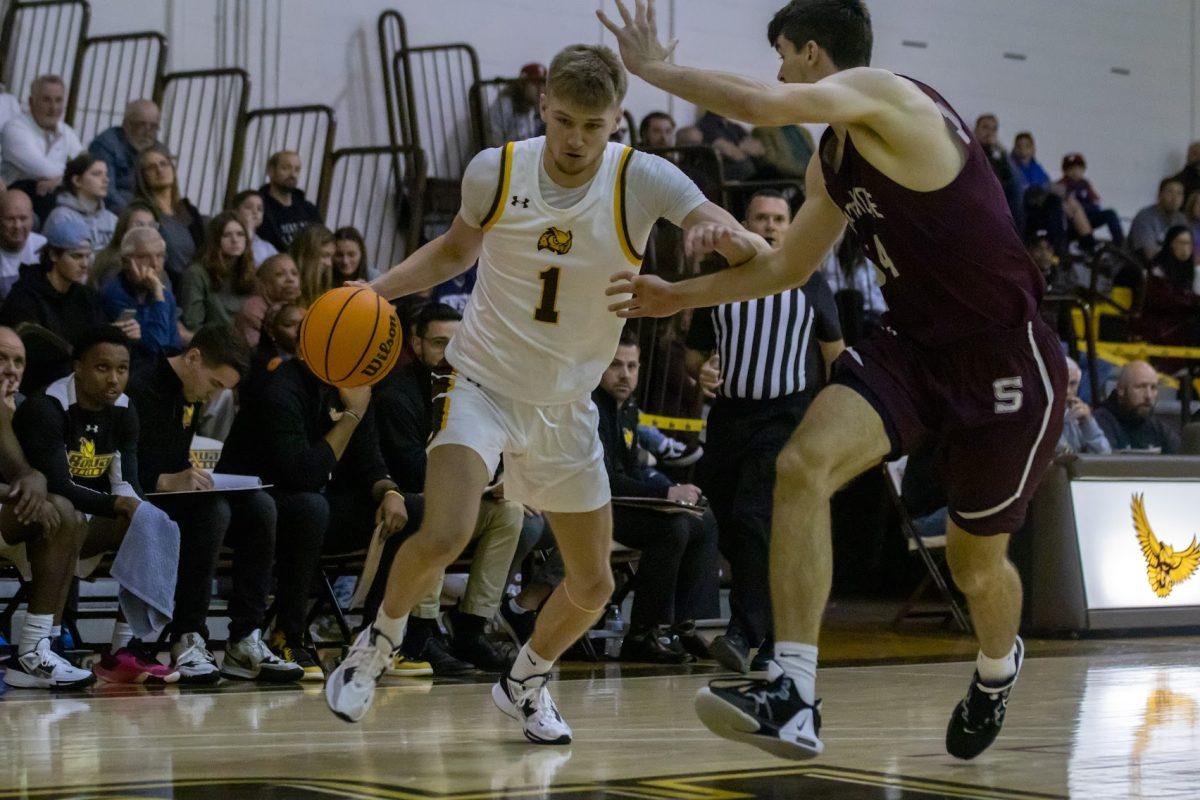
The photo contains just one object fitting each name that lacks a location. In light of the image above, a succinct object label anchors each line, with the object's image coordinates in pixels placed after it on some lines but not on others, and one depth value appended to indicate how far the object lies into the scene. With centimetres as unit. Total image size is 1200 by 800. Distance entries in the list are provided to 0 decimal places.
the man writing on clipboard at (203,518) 1078
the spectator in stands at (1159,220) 2582
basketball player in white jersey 743
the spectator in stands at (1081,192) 2578
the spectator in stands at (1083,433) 1666
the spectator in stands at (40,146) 1577
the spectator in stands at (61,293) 1277
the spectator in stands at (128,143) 1641
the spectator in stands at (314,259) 1402
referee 1180
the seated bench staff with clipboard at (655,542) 1271
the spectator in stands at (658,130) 2023
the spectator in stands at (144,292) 1342
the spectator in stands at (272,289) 1398
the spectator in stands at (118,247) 1379
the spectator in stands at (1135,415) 1820
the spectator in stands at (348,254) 1554
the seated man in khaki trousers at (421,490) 1173
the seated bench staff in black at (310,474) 1124
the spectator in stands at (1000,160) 2338
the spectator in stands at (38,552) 1022
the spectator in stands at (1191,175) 2683
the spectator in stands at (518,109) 1995
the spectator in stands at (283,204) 1689
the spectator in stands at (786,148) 2108
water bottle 1343
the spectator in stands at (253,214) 1591
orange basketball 811
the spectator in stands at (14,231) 1409
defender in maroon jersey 641
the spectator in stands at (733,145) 2054
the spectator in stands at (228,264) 1474
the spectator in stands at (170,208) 1531
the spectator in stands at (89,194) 1506
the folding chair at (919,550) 1484
